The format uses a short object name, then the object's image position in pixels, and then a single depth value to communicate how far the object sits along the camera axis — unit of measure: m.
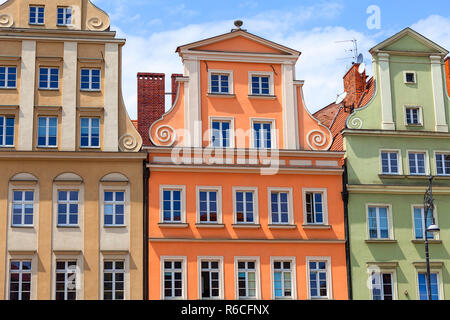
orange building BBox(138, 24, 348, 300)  29.23
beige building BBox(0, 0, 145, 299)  28.17
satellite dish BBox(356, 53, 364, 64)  36.21
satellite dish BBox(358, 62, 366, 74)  35.10
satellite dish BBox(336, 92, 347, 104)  35.84
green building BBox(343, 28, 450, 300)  30.20
